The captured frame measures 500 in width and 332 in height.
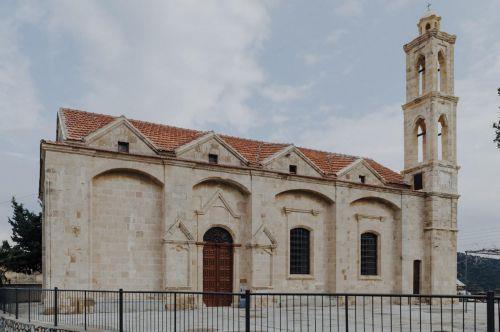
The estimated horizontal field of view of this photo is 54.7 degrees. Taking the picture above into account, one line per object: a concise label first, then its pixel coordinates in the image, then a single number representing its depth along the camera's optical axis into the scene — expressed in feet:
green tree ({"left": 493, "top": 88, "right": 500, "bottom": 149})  48.34
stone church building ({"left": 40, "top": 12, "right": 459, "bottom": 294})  61.87
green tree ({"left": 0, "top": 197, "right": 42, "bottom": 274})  100.54
